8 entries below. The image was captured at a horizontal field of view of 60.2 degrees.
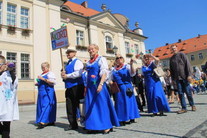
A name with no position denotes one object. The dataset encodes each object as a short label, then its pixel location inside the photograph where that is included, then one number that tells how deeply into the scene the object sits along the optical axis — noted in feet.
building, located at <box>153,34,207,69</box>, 166.07
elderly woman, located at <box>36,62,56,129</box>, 16.14
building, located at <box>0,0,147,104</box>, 43.70
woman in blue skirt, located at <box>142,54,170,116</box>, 17.37
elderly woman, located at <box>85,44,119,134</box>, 12.17
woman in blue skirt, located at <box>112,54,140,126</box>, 14.87
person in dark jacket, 18.56
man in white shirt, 13.85
